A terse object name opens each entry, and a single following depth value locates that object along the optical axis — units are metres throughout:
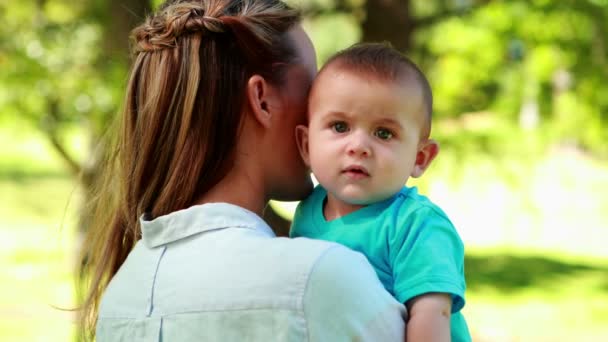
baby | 3.61
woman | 3.54
